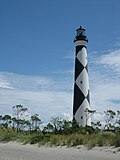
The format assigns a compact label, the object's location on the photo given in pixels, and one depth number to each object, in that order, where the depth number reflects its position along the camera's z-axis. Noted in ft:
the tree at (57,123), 101.44
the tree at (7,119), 121.64
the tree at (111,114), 115.55
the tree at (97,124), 111.08
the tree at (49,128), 98.30
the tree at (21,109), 125.72
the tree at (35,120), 121.70
